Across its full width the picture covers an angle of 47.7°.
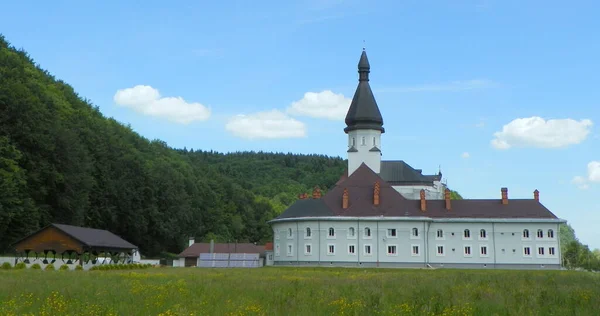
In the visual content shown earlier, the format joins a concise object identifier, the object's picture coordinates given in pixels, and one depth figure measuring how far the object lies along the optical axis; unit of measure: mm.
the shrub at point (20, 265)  41000
